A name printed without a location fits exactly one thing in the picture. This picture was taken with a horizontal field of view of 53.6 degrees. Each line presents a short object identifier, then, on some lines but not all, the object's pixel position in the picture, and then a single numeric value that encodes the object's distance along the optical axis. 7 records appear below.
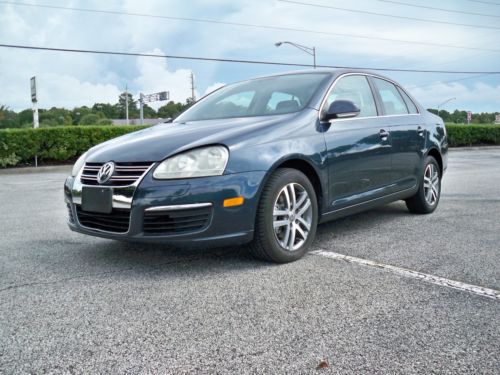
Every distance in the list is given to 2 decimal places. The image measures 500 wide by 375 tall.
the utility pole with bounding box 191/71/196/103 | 70.01
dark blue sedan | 3.20
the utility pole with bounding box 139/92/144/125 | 58.50
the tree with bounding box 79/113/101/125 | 85.62
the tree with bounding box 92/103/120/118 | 116.19
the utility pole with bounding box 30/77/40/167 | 19.30
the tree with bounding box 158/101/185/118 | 97.19
